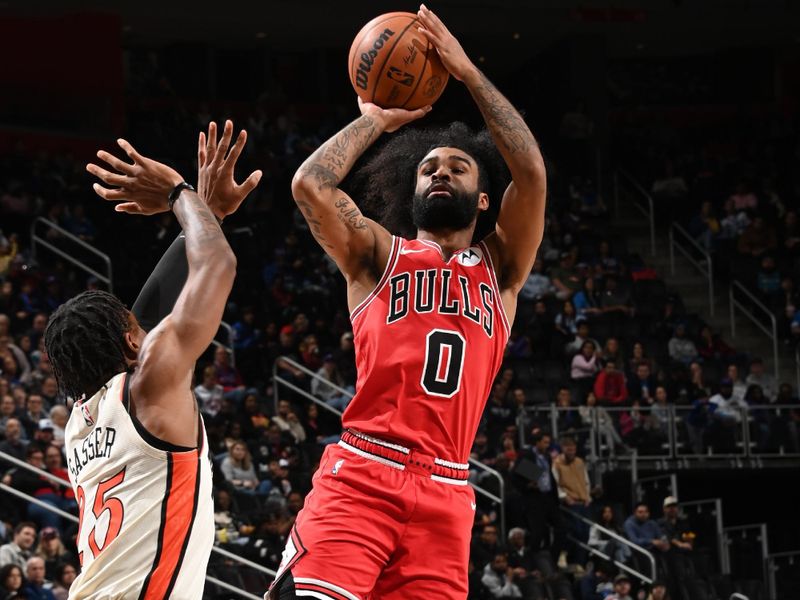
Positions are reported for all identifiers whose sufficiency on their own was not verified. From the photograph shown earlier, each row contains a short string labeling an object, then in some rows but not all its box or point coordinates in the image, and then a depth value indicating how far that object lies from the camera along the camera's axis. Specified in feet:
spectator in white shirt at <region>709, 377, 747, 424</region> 49.80
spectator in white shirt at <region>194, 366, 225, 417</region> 42.04
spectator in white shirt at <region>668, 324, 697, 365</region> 54.19
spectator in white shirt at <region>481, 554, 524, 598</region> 37.35
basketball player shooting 14.83
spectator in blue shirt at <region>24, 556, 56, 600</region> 29.14
